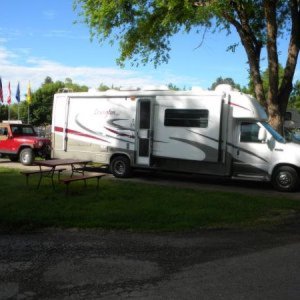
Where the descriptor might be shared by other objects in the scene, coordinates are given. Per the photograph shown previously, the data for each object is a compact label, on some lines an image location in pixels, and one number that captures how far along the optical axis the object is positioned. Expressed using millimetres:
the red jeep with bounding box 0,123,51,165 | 15169
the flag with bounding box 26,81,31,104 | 49032
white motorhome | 10757
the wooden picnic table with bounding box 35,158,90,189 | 8923
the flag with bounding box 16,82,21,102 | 43698
